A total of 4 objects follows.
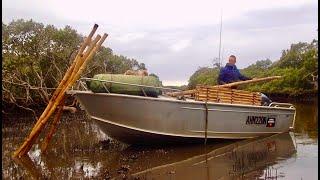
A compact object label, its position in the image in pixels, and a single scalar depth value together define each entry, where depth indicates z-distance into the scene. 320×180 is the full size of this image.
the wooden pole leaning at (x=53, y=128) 8.18
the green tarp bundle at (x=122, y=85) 7.94
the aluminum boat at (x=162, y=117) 8.13
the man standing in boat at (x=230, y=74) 10.28
